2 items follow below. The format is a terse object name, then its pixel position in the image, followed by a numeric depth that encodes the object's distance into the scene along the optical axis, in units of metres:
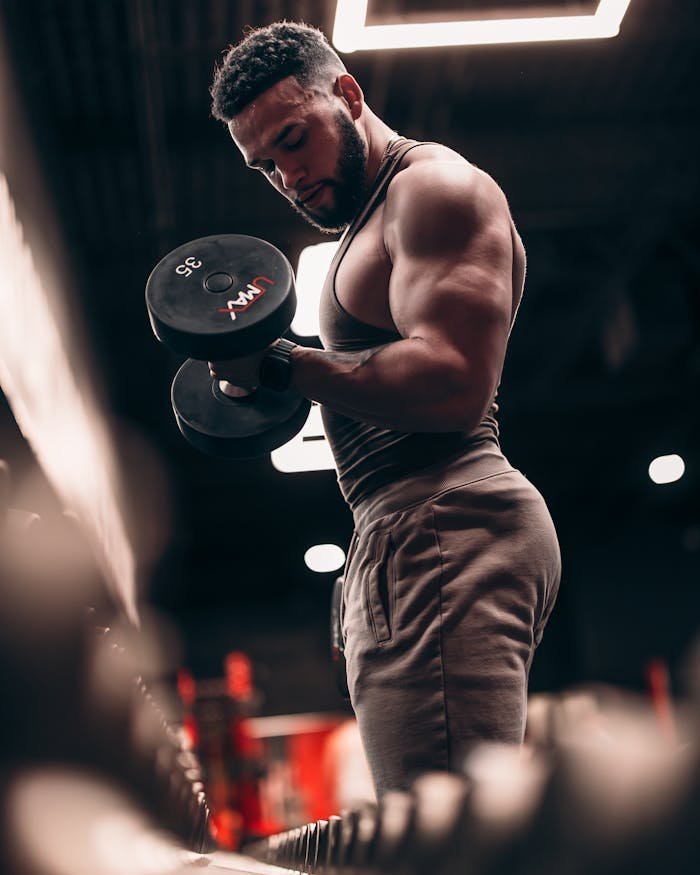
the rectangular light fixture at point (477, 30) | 2.88
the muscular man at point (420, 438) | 1.23
